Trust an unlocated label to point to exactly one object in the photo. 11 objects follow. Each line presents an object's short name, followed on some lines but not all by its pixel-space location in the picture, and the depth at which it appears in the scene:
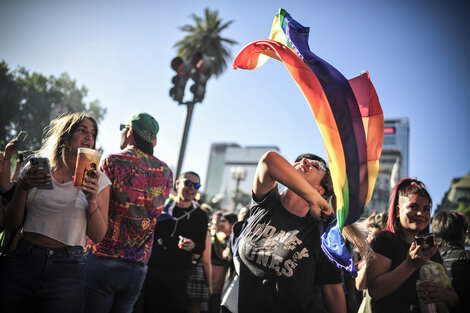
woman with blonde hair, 1.76
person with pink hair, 2.18
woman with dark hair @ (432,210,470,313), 2.95
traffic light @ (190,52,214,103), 5.36
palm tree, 26.19
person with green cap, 2.25
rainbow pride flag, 1.79
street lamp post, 19.08
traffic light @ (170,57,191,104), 5.30
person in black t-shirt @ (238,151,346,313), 1.81
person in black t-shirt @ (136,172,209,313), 3.28
